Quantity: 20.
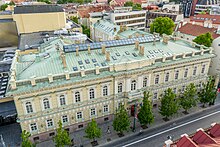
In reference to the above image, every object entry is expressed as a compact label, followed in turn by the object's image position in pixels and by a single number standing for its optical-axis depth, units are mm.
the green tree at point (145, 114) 40062
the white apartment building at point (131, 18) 101312
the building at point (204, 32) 62312
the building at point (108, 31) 77675
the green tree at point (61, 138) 34375
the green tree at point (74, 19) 116412
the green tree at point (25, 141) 32250
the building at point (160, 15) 101750
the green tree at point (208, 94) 48550
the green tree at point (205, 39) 63266
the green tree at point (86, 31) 103088
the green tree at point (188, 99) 45844
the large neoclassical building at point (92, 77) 37344
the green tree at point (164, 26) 83688
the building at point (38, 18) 75375
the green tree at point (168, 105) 42875
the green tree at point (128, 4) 159375
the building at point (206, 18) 92081
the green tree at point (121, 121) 38822
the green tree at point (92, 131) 37062
